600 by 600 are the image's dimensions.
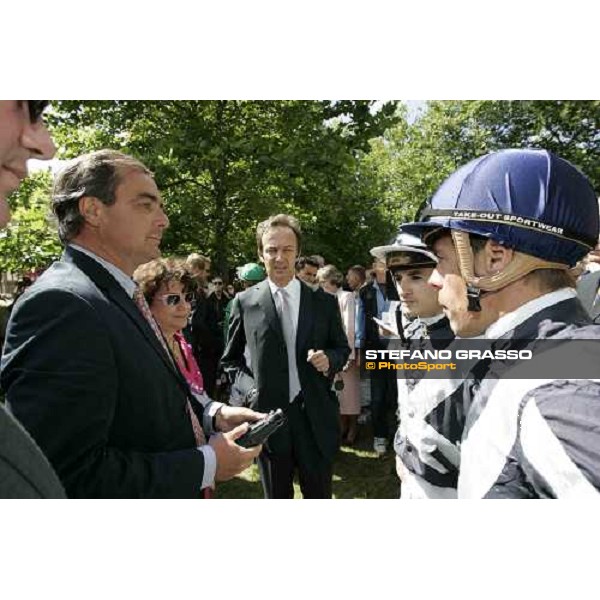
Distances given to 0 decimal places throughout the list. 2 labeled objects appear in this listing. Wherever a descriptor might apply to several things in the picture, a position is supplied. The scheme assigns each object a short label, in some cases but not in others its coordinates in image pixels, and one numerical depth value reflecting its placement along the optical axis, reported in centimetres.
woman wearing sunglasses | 205
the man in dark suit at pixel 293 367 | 206
